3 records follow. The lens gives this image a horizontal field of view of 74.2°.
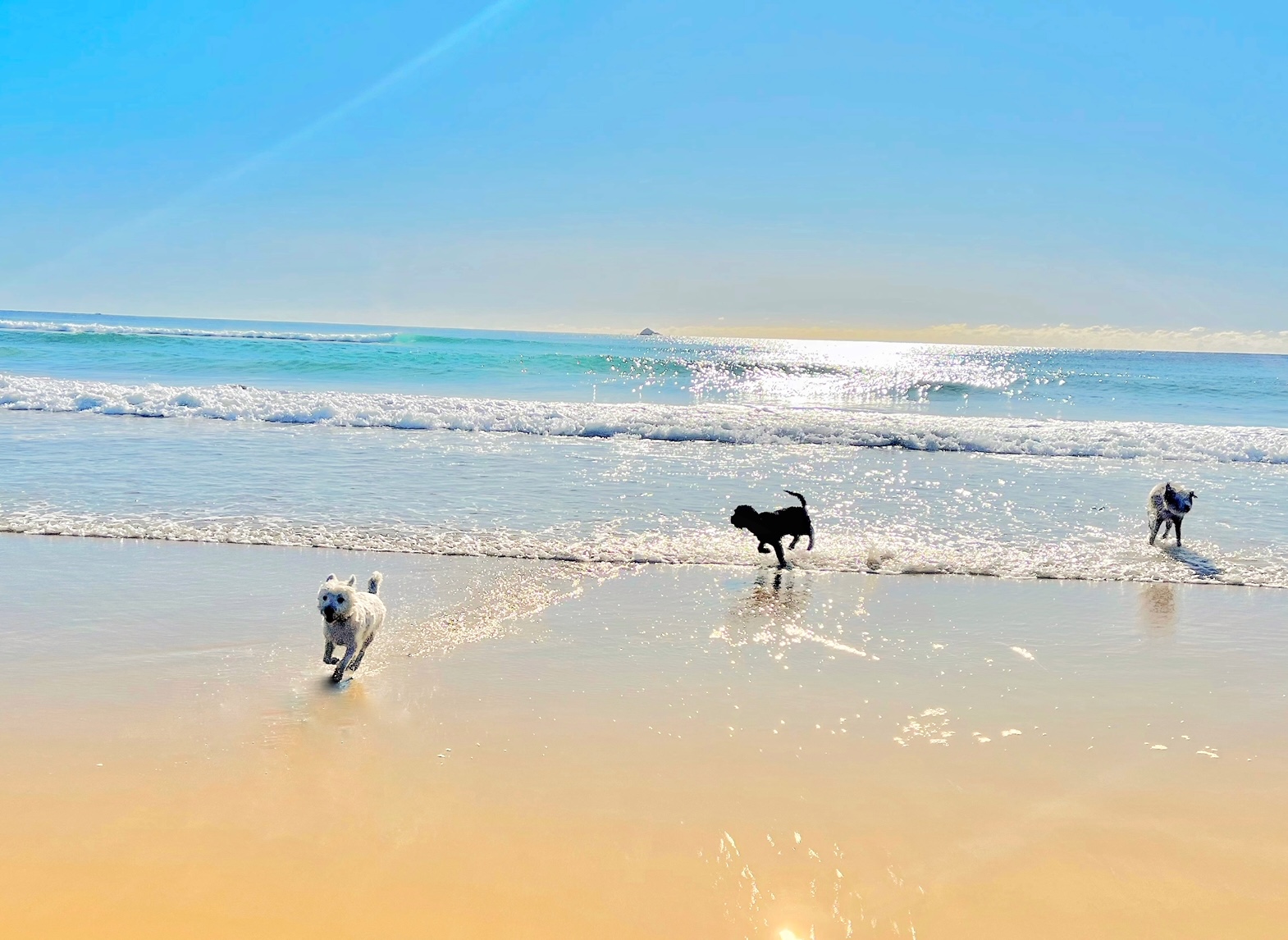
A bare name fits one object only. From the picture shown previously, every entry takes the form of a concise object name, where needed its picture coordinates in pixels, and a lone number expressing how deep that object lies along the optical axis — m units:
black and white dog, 9.94
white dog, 5.34
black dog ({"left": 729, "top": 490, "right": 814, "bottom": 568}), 8.86
